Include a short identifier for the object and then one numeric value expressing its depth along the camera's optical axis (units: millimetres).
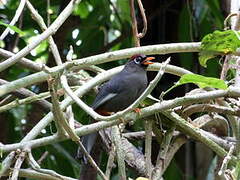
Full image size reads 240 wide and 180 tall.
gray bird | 7391
